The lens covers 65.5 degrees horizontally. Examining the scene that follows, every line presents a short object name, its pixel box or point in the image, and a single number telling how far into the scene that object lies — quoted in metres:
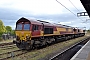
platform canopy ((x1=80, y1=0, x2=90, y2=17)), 5.43
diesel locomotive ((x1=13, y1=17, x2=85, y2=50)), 6.78
